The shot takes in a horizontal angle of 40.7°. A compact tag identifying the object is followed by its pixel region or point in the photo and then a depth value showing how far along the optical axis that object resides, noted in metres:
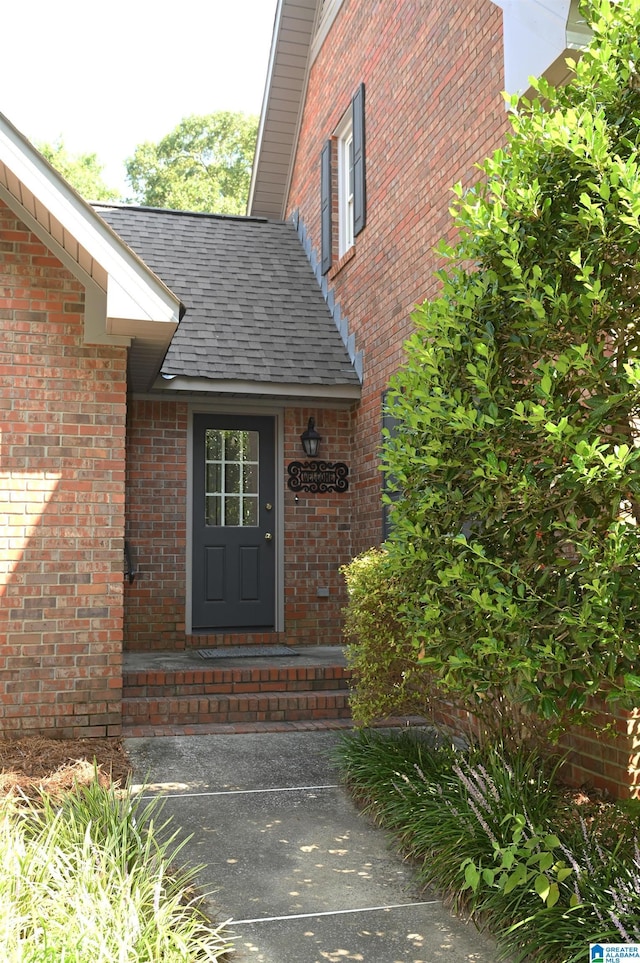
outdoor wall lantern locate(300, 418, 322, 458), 9.05
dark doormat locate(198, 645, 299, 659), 8.05
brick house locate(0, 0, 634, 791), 5.96
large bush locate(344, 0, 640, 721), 3.14
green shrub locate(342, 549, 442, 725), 5.05
